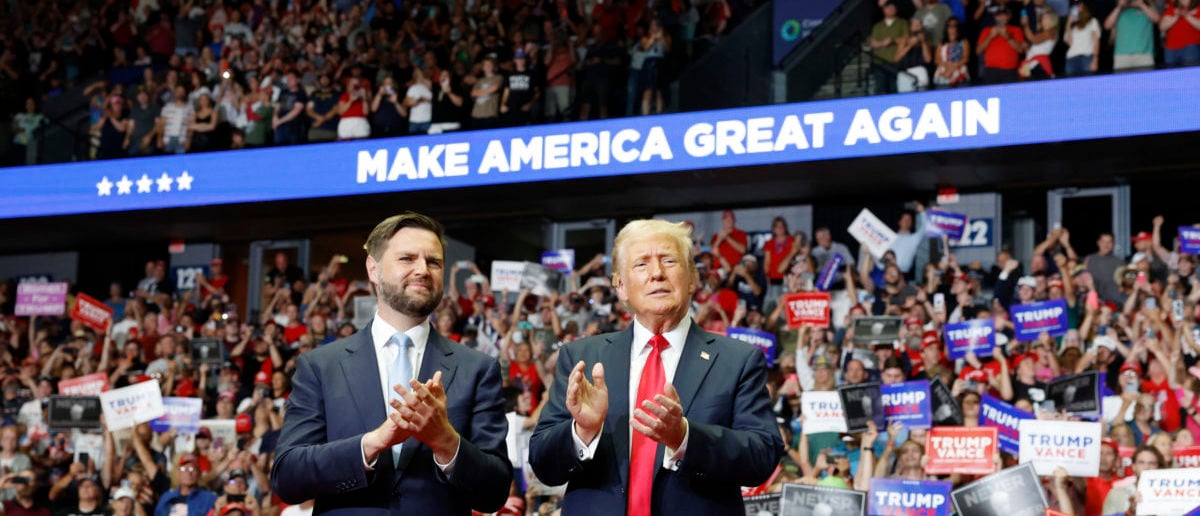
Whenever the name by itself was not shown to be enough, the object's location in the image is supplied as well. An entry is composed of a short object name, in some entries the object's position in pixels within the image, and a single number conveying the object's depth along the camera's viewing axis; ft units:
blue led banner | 37.63
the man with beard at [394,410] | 11.25
